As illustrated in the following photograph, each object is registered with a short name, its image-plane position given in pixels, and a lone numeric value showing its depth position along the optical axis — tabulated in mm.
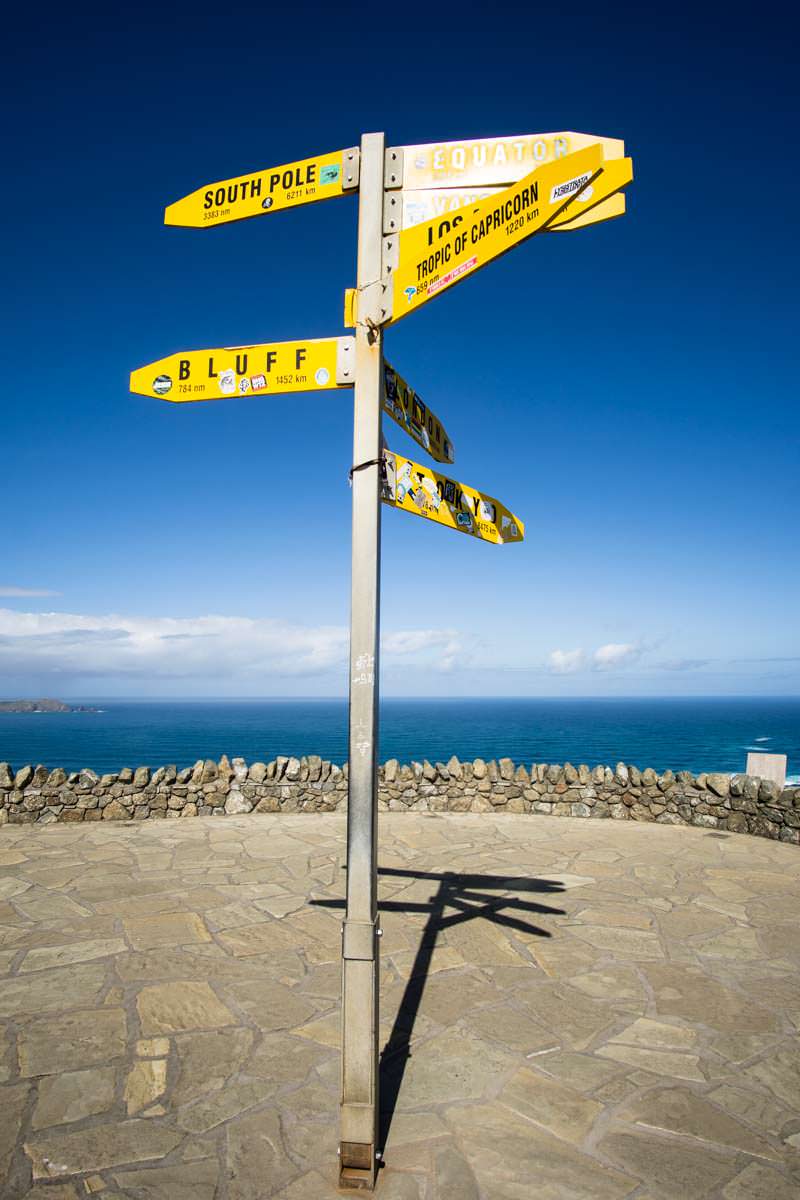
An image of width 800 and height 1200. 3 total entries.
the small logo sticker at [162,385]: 3562
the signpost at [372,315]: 2928
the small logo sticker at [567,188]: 2758
